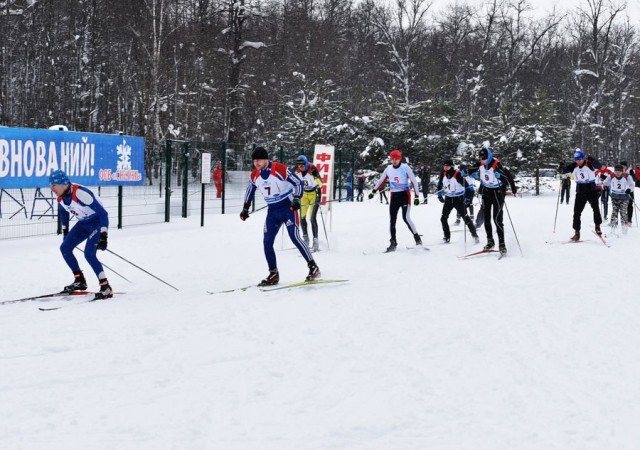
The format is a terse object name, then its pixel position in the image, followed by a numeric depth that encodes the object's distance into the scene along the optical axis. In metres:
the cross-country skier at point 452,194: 13.01
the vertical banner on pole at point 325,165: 17.02
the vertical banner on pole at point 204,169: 16.73
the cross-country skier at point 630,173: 14.50
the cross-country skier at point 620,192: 14.29
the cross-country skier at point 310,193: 12.22
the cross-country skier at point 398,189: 11.91
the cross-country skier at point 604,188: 15.56
